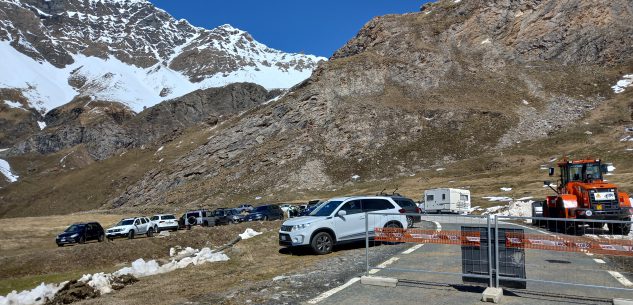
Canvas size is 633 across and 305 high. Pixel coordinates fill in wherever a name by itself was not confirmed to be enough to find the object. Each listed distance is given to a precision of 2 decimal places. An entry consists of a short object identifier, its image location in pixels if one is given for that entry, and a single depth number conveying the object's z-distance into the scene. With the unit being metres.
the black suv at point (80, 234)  33.62
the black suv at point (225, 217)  42.66
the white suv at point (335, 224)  16.52
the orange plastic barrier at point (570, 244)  8.84
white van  38.25
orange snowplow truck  20.16
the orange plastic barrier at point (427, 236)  9.91
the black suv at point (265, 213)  41.34
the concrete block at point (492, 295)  9.05
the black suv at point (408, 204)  24.75
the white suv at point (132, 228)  35.31
